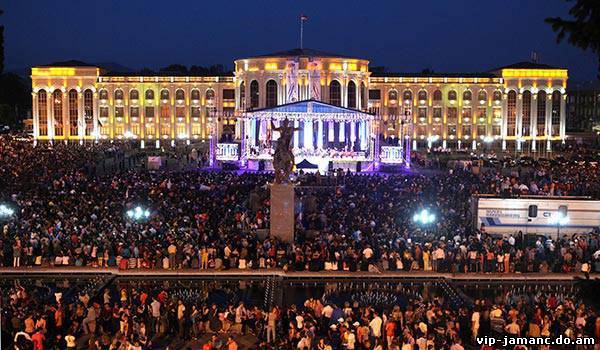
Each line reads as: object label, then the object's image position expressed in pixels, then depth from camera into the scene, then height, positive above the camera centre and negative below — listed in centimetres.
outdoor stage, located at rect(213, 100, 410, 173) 6581 +45
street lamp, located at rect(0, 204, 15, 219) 3350 -285
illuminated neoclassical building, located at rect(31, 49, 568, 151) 10081 +593
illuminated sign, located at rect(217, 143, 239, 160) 6825 -23
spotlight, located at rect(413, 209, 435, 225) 3178 -294
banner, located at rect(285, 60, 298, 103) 9000 +815
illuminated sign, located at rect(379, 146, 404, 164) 6844 -59
